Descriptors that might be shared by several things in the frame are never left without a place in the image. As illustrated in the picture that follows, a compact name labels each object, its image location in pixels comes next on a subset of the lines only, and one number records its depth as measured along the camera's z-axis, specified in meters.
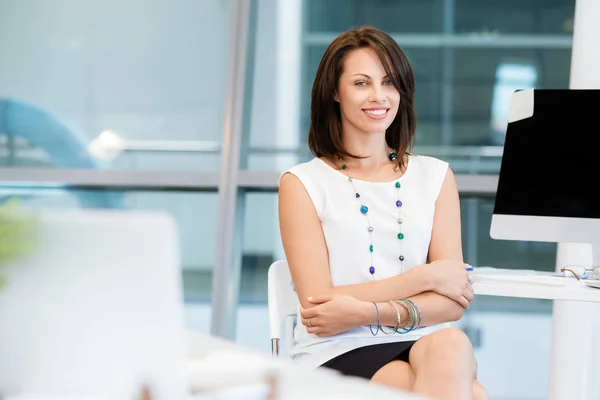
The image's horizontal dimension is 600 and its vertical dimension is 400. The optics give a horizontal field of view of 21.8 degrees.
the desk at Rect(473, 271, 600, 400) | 5.25
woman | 3.67
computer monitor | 4.15
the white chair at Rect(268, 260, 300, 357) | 4.21
